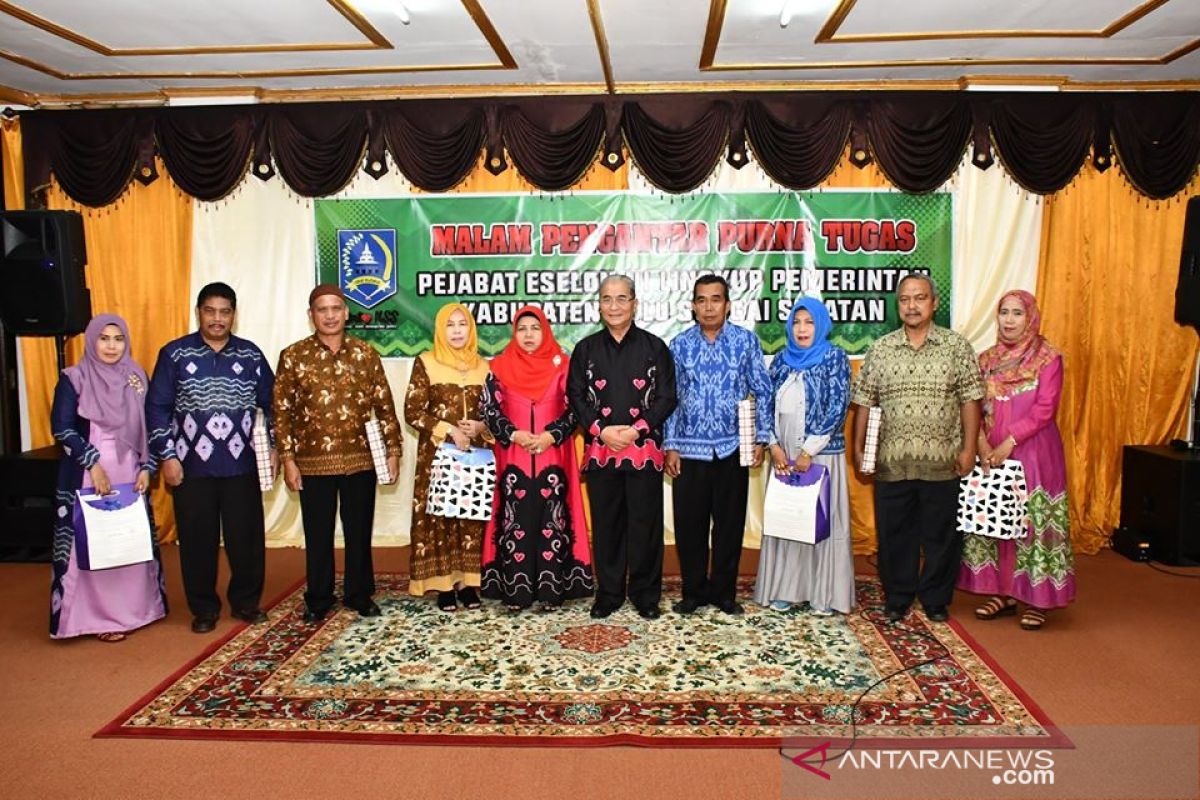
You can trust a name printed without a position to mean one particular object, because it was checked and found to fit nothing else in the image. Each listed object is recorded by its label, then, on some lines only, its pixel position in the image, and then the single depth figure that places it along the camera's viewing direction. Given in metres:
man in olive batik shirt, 3.70
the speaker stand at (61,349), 4.95
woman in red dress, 3.90
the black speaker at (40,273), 4.65
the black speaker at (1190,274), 4.68
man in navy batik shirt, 3.68
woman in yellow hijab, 3.93
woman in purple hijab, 3.65
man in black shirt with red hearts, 3.79
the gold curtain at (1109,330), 5.15
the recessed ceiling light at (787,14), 3.88
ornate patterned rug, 2.86
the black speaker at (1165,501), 4.67
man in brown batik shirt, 3.76
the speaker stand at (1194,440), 4.93
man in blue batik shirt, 3.81
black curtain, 4.98
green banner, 5.17
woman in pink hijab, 3.73
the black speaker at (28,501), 4.94
